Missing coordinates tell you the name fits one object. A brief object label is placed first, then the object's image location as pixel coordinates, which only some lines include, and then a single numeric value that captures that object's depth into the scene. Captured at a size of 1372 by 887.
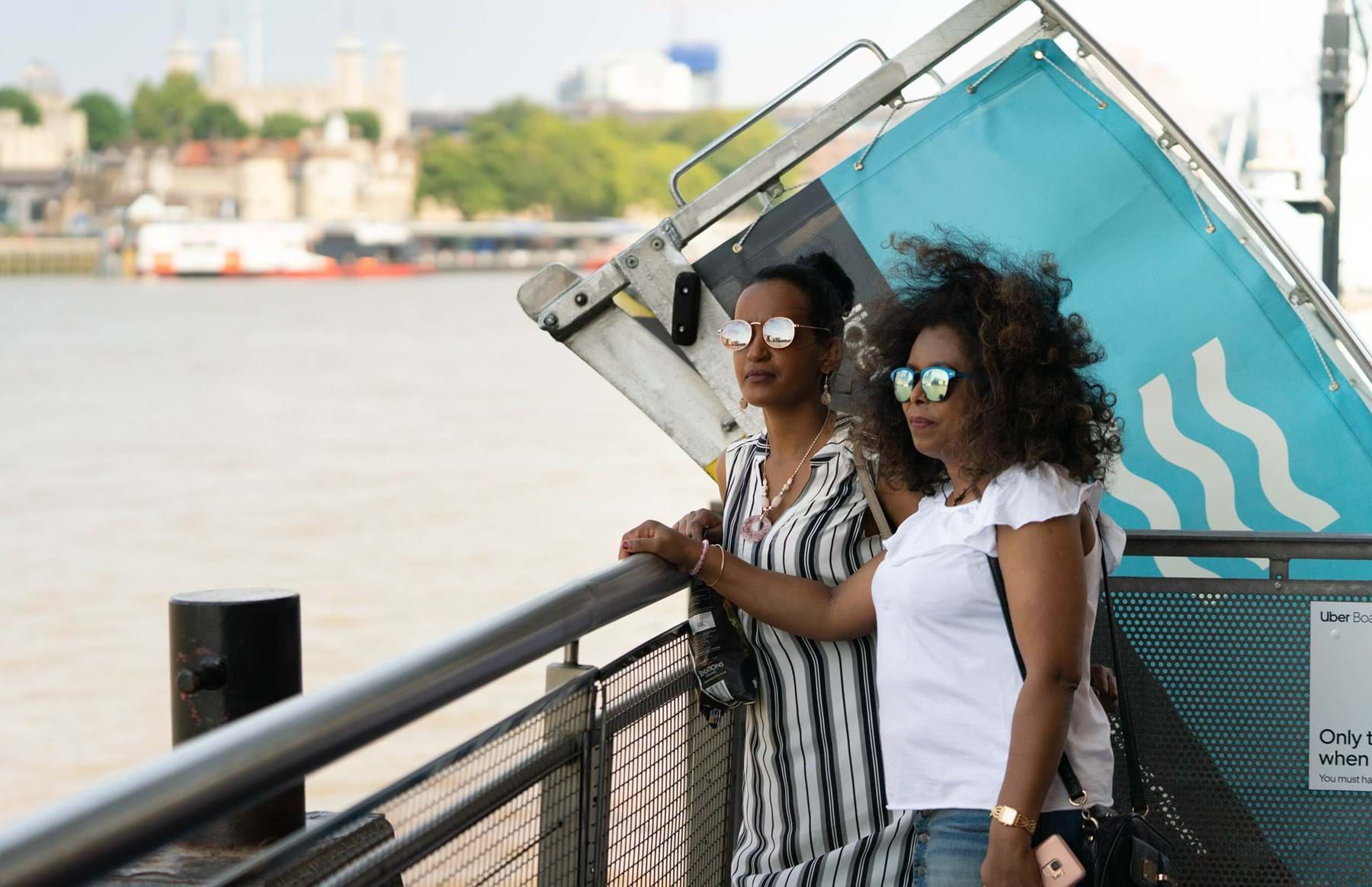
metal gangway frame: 4.46
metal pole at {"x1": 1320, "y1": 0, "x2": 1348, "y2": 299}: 8.93
